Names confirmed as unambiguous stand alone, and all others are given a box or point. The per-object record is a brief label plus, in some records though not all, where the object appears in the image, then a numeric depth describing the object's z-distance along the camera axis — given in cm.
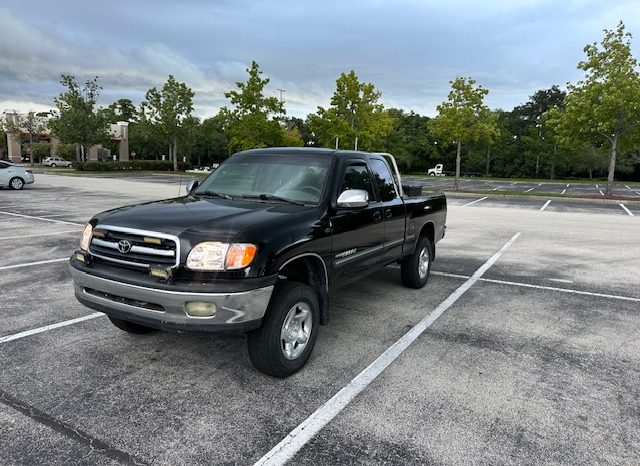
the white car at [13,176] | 2235
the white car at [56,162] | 6556
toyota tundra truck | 333
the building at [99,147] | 7457
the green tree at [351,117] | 3294
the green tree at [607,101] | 2306
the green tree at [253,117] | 3812
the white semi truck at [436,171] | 6876
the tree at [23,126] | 6028
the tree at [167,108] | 4909
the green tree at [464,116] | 2830
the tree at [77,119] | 4503
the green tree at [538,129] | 6056
